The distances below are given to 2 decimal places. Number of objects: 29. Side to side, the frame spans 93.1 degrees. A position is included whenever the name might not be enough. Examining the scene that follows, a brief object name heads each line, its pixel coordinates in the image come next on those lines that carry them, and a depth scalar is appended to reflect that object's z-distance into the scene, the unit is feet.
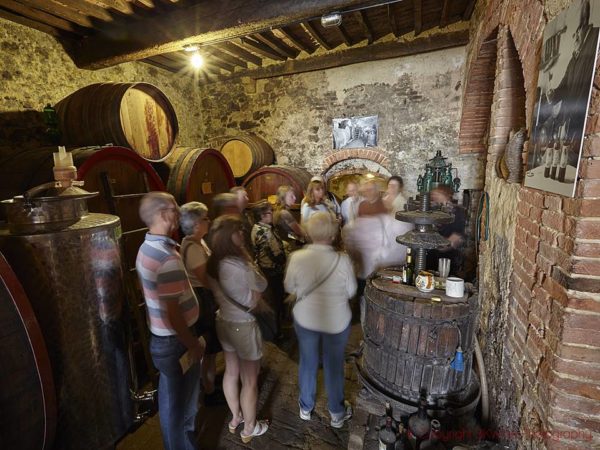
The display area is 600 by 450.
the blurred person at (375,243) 11.30
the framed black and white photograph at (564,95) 4.17
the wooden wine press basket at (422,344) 7.38
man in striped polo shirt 5.89
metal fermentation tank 5.72
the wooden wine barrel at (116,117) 9.70
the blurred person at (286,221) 12.62
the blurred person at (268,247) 11.40
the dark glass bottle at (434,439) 6.63
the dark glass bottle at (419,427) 7.00
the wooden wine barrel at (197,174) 12.05
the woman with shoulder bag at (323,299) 7.26
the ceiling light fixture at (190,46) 11.59
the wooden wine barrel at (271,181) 16.84
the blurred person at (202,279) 7.91
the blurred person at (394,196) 13.58
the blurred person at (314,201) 13.47
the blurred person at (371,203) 12.10
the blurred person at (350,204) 14.66
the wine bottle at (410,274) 8.55
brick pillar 4.10
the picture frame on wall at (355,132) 18.67
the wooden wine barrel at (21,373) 5.02
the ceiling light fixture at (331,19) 9.62
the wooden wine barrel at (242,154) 18.47
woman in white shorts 6.76
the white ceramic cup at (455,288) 7.52
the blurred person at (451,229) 14.11
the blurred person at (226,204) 10.53
